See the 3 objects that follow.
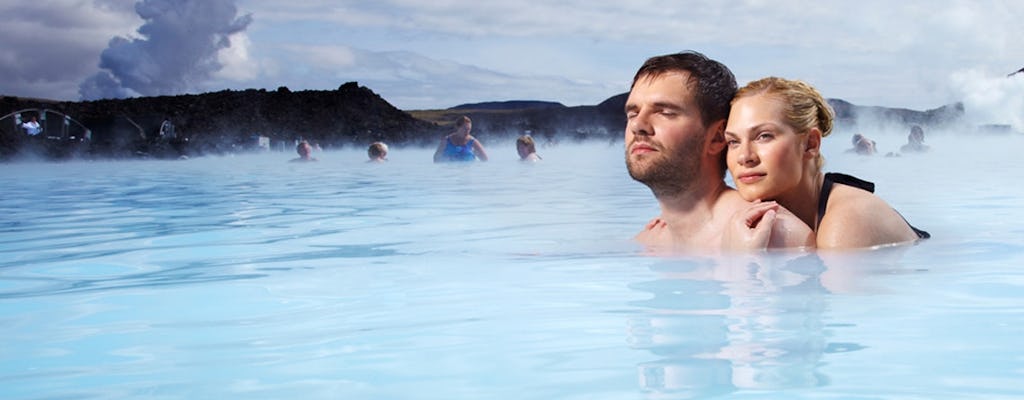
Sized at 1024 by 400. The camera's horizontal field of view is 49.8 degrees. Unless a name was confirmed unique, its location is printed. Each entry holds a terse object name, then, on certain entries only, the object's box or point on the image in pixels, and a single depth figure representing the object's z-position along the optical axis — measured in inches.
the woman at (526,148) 735.1
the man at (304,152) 847.1
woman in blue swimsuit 670.5
